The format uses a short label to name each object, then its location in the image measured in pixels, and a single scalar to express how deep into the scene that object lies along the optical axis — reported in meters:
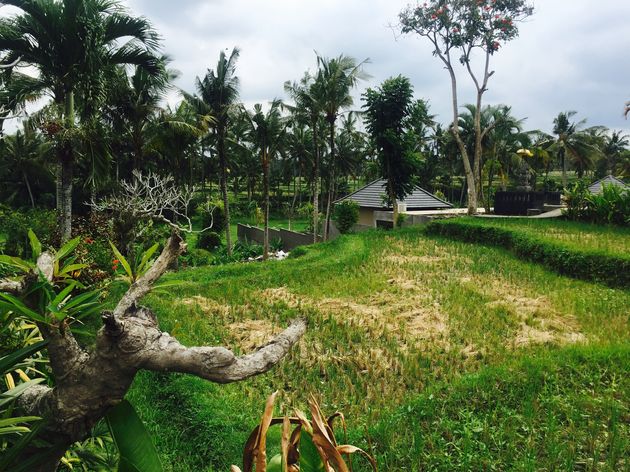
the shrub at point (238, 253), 19.66
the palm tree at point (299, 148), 33.33
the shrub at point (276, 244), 22.98
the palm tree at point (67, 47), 8.62
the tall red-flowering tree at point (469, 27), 16.92
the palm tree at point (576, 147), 33.38
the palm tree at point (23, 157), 28.08
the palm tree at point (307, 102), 18.00
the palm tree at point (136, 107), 16.05
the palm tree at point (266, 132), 18.67
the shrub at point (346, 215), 21.75
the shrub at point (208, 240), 22.83
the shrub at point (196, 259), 19.42
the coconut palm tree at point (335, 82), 17.70
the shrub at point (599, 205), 12.70
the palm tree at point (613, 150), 43.73
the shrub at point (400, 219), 18.55
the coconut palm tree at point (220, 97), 17.52
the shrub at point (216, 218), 25.98
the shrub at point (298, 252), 13.30
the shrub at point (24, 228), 12.60
